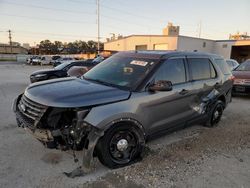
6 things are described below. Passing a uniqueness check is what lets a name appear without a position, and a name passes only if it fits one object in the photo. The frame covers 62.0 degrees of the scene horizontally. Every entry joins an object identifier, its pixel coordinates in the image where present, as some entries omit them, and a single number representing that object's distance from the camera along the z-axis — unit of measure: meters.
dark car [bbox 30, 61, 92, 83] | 9.40
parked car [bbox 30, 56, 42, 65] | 35.64
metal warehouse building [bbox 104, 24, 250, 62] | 28.56
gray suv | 2.81
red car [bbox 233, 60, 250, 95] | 8.13
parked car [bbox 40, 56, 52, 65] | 35.05
